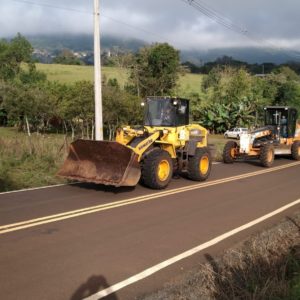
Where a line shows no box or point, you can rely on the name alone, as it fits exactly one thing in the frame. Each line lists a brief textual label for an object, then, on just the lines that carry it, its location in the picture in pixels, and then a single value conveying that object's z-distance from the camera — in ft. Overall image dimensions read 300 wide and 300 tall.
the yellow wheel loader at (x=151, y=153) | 29.02
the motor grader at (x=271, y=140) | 46.45
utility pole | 41.92
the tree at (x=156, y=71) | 134.77
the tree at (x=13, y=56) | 175.37
